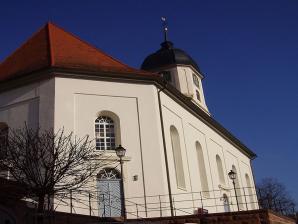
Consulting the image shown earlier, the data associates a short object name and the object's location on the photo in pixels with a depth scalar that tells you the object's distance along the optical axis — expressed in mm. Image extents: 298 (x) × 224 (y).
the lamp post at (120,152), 16203
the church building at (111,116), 19594
